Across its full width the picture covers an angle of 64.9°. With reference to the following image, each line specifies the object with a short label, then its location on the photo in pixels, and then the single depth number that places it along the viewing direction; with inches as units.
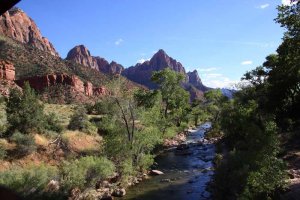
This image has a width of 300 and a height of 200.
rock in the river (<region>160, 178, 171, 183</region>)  696.9
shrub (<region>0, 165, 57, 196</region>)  494.3
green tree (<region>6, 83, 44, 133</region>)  790.5
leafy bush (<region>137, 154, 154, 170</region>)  770.2
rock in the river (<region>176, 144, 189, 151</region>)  1119.0
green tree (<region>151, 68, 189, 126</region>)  1460.1
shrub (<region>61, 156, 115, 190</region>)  542.4
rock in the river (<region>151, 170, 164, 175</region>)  772.7
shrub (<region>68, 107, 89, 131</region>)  1022.6
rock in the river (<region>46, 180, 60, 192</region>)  523.3
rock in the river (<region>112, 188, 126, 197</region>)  597.9
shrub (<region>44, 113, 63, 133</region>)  907.8
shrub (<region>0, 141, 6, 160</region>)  652.2
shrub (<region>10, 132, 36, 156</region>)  708.1
